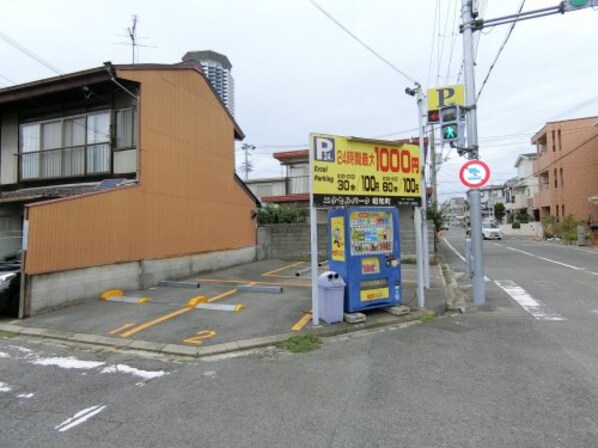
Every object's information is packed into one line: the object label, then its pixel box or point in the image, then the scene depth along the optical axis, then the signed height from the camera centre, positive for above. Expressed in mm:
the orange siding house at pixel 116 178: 8719 +1925
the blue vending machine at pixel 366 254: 7203 -312
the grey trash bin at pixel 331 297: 6848 -1002
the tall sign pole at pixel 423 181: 8414 +1131
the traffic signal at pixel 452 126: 8844 +2368
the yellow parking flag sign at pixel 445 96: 9852 +3371
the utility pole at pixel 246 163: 42094 +8839
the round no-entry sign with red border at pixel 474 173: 8766 +1325
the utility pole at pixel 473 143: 8742 +2029
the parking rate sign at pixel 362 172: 6832 +1146
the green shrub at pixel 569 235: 28984 -37
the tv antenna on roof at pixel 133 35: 15859 +7859
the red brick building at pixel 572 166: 34281 +5914
